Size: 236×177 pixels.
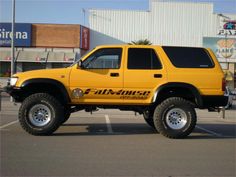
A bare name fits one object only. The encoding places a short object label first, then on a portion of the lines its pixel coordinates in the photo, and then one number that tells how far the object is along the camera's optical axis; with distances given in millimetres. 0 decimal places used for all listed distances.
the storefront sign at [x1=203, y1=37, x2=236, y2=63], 31677
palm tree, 29237
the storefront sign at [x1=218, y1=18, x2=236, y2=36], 31390
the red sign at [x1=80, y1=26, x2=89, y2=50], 28663
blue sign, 28150
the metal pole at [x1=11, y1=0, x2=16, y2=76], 16699
